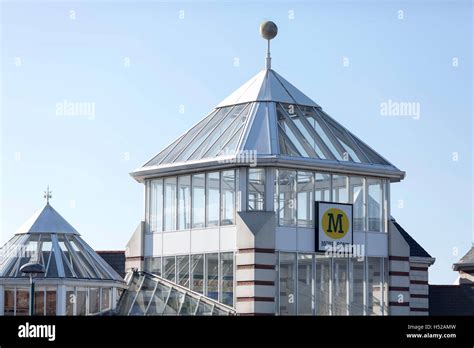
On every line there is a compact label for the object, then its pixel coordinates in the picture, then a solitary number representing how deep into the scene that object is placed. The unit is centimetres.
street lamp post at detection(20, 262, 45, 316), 4040
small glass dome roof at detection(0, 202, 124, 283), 4662
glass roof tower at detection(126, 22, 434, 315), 4641
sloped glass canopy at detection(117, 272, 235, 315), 4597
